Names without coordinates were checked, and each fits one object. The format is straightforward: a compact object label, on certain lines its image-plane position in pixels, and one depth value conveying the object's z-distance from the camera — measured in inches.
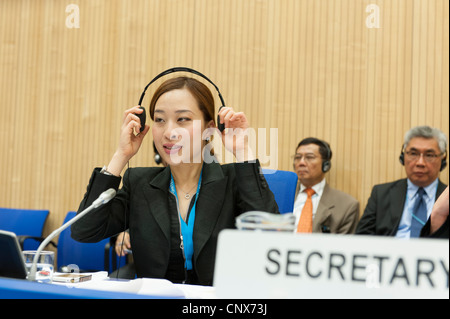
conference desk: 37.2
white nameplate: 36.3
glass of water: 65.1
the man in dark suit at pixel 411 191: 132.5
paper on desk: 46.6
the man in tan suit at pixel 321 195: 143.3
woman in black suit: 68.6
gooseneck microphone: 48.1
